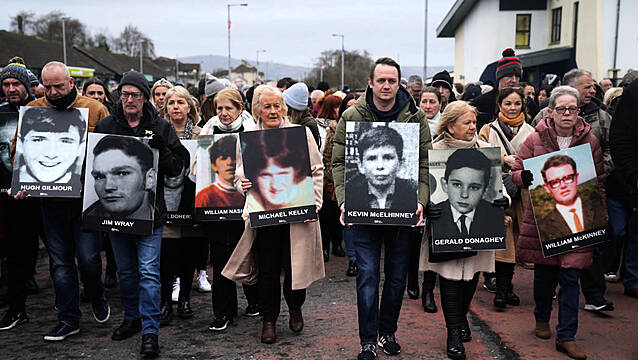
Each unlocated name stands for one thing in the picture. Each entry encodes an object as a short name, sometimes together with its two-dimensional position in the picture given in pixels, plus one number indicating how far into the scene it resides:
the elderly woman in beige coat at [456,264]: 4.77
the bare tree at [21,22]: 76.81
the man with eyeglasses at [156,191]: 4.94
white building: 25.00
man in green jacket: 4.66
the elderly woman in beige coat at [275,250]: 5.08
